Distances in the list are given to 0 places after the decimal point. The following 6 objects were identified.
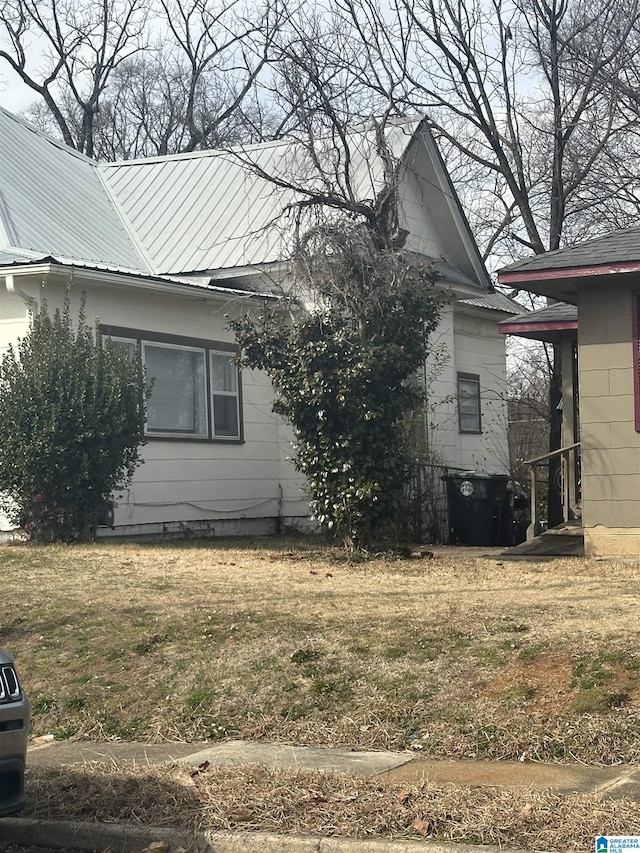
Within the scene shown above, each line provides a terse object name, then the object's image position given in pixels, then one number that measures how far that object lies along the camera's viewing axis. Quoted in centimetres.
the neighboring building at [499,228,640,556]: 1359
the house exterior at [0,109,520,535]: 1717
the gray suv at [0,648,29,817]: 567
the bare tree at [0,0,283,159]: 3525
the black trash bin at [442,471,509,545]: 1833
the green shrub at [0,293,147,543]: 1493
